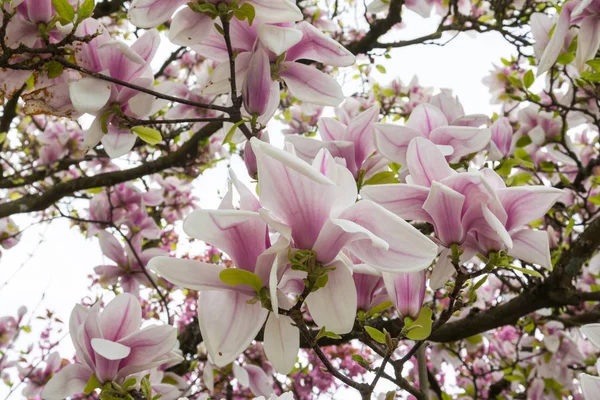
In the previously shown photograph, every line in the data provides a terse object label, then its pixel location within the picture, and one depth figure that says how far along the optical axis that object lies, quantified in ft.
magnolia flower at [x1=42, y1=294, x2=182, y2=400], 2.56
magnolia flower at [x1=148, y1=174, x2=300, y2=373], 1.65
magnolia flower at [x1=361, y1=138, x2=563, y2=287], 1.91
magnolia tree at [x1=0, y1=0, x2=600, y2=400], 1.71
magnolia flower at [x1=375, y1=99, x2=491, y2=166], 2.60
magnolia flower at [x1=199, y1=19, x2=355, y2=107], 2.56
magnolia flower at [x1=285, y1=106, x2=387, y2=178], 3.09
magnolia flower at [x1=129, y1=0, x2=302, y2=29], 2.48
